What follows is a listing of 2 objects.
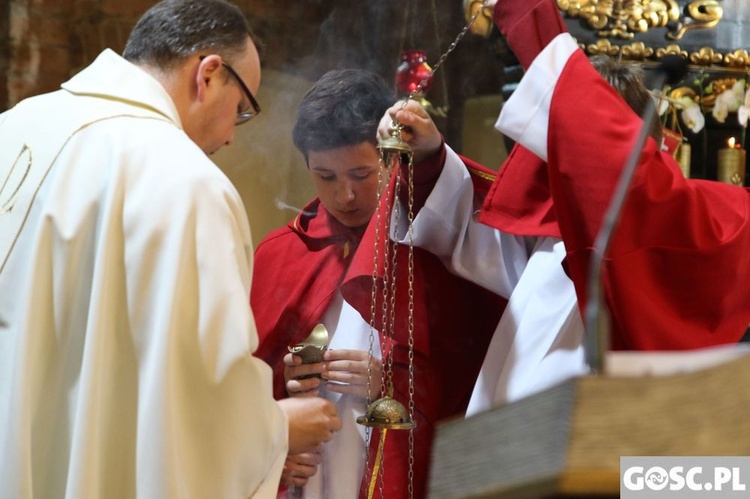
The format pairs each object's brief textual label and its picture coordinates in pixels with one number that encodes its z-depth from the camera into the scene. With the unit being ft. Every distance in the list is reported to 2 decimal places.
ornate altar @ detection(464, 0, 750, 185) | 27.45
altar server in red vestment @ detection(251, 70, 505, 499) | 19.07
